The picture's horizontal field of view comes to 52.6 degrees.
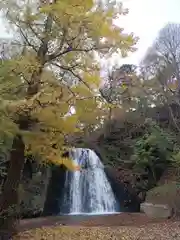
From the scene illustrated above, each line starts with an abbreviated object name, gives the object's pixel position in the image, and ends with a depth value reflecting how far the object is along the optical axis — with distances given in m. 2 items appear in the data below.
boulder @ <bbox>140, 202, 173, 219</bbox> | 8.07
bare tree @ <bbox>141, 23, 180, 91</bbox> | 13.23
